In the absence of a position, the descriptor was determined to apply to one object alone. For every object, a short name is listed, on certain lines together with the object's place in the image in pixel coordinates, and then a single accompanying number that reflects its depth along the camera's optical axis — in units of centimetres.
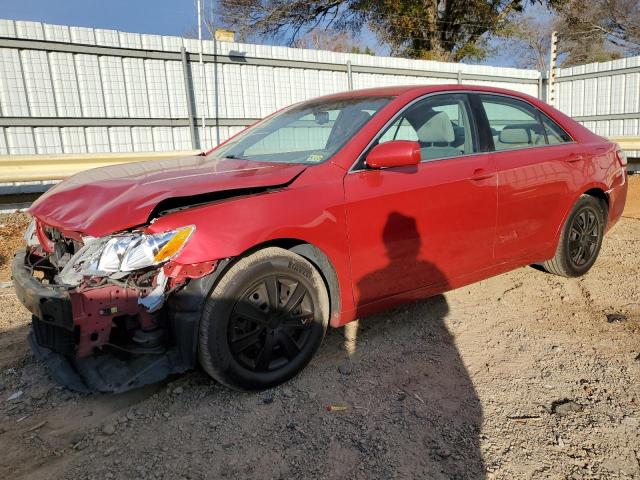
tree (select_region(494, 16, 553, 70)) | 2064
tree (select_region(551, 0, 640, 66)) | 2966
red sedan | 239
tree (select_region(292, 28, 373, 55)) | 2630
